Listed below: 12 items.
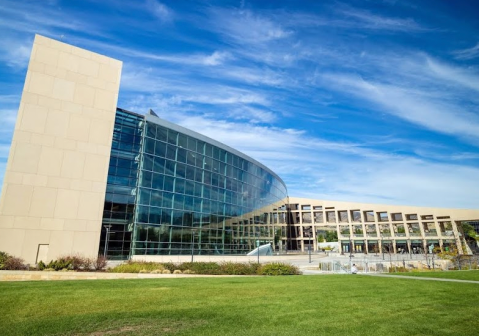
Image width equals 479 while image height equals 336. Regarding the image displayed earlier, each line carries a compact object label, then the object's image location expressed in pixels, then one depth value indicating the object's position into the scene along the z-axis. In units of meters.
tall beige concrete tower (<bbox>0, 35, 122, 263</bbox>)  23.98
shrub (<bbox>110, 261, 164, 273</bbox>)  22.25
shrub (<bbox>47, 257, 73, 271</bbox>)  20.97
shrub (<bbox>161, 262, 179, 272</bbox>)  24.45
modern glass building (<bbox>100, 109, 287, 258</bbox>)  32.84
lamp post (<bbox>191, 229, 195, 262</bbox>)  37.81
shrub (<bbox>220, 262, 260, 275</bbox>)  24.11
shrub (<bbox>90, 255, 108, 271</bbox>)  21.94
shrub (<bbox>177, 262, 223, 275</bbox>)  23.89
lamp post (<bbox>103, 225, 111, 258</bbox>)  30.64
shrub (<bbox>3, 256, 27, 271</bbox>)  19.84
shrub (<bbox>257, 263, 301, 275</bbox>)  23.27
